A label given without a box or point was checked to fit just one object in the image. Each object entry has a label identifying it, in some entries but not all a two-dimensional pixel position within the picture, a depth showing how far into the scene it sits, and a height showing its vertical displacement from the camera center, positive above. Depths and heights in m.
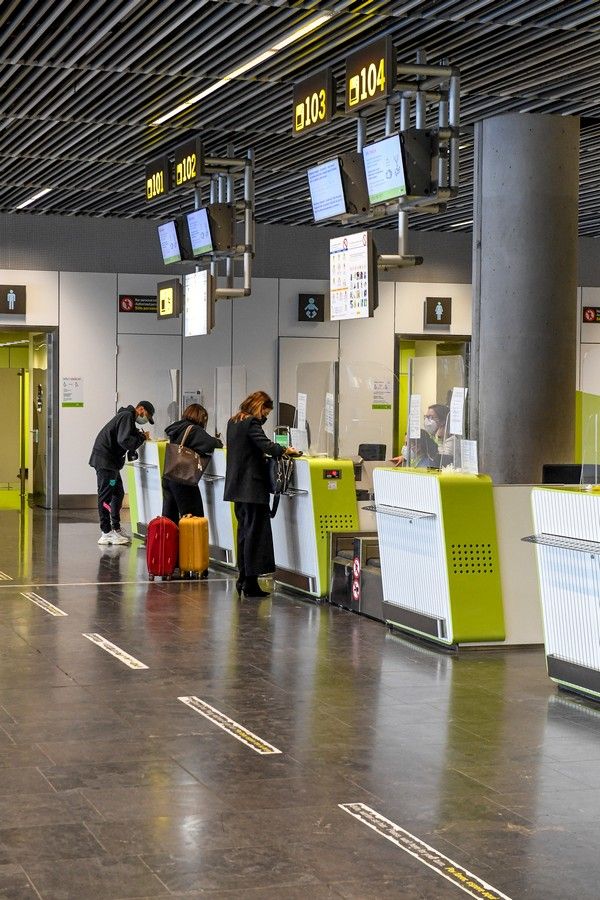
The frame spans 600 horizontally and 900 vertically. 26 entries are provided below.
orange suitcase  11.04 -1.12
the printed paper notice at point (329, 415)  10.28 -0.05
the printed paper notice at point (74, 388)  17.75 +0.25
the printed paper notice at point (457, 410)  8.01 +0.00
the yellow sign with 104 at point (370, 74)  8.40 +2.16
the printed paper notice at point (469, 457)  8.00 -0.28
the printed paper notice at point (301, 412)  10.59 -0.03
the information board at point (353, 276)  9.97 +1.01
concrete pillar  9.95 +0.89
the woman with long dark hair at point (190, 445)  11.50 -0.32
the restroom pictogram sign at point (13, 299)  17.34 +1.40
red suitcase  10.89 -1.13
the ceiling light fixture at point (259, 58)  8.48 +2.44
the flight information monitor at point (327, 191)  9.88 +1.64
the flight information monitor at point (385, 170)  9.08 +1.66
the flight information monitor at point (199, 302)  13.18 +1.05
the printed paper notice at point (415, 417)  8.64 -0.05
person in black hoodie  13.26 -0.46
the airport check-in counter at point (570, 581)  6.35 -0.83
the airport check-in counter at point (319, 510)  9.97 -0.75
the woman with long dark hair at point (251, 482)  9.93 -0.54
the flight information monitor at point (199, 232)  12.98 +1.73
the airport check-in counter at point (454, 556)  7.82 -0.86
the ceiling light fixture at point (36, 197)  15.54 +2.51
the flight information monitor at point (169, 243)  13.70 +1.70
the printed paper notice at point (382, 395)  10.37 +0.12
